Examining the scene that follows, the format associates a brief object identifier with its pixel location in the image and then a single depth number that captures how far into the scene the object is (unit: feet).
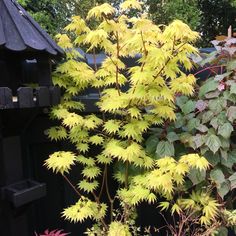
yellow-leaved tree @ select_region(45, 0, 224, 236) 7.02
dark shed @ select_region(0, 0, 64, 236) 6.36
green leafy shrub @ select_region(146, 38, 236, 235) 7.68
